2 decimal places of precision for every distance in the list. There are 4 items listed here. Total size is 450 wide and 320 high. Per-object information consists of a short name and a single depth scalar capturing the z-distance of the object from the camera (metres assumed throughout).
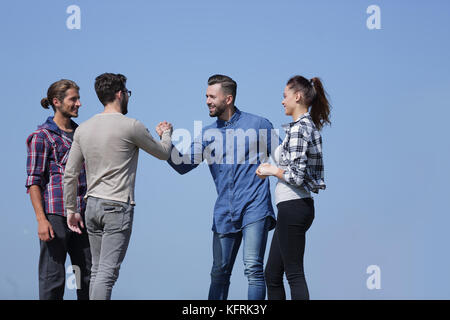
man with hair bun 10.77
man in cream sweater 9.55
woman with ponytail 9.30
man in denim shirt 10.95
